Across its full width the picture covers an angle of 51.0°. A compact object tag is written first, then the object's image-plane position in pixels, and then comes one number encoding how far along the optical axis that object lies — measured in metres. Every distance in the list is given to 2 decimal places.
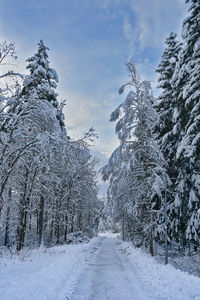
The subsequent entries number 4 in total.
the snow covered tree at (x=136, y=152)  14.19
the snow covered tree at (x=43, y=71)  15.84
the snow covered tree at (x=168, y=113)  14.62
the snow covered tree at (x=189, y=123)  9.77
